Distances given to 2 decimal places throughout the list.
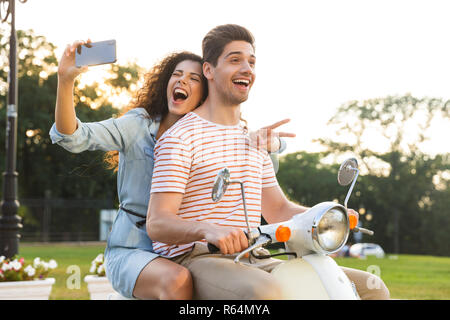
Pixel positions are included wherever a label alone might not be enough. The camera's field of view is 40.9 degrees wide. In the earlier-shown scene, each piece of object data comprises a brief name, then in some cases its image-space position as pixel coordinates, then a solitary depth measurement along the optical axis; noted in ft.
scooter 6.89
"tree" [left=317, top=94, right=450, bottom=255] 120.37
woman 7.63
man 6.96
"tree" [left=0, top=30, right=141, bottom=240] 92.94
